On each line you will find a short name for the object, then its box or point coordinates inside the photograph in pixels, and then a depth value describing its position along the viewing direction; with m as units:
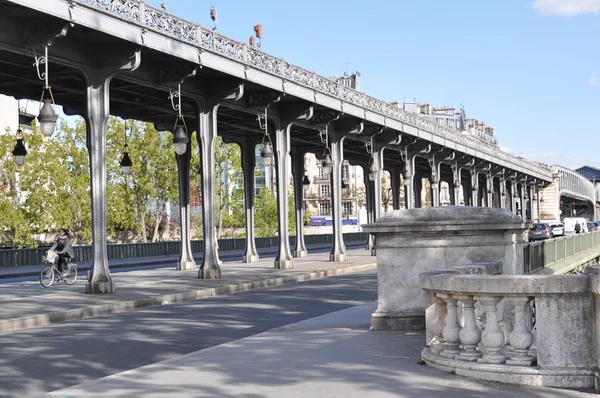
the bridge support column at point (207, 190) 26.58
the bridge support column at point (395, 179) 60.10
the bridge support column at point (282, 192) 31.83
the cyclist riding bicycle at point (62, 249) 25.22
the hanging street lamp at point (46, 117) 19.22
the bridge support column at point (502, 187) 85.62
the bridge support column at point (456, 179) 61.28
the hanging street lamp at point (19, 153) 21.83
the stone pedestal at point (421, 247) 11.02
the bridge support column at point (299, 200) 41.91
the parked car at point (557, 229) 71.87
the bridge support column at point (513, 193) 89.25
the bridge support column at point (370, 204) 46.67
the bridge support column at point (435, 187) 55.36
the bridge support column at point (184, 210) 32.34
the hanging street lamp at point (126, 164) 27.33
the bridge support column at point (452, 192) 64.01
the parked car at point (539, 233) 61.22
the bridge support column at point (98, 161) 21.06
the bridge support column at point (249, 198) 37.75
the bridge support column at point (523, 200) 95.00
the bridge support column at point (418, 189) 67.94
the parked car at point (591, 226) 86.96
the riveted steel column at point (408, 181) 48.42
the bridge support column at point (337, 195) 36.62
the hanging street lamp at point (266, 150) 29.83
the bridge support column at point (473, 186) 66.85
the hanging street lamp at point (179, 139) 24.89
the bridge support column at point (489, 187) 73.14
